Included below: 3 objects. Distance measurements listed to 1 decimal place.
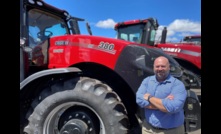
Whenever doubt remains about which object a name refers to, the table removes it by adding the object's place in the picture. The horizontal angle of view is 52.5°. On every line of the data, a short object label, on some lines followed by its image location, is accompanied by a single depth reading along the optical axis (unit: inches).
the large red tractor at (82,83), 118.2
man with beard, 98.6
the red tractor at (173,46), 311.3
